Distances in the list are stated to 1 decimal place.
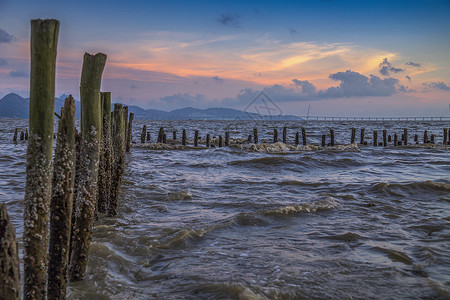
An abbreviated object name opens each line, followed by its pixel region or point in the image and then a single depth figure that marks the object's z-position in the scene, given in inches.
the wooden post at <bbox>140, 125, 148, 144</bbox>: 1351.9
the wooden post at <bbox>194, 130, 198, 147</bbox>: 1269.7
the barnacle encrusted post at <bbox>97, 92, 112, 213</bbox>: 326.6
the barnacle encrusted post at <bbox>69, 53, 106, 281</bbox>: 202.2
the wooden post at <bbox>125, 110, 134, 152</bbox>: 988.3
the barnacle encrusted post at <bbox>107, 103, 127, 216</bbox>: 354.3
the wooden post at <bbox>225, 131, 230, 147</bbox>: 1317.7
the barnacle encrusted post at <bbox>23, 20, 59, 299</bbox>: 142.6
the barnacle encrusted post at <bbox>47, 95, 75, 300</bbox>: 163.6
